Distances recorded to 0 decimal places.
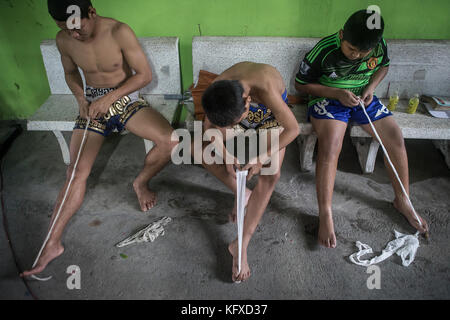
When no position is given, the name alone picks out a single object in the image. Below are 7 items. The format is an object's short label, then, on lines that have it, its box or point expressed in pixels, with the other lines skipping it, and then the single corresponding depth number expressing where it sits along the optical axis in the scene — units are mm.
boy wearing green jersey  2115
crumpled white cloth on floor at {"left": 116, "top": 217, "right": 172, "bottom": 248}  2062
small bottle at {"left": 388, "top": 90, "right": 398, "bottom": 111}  2463
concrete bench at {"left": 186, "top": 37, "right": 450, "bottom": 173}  2531
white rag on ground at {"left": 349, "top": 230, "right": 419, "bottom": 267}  1934
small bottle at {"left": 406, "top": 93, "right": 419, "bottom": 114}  2383
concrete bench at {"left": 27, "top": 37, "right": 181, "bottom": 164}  2438
